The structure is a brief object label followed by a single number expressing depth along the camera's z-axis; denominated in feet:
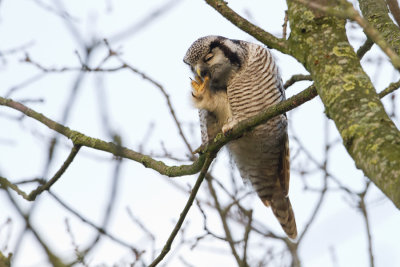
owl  38.22
